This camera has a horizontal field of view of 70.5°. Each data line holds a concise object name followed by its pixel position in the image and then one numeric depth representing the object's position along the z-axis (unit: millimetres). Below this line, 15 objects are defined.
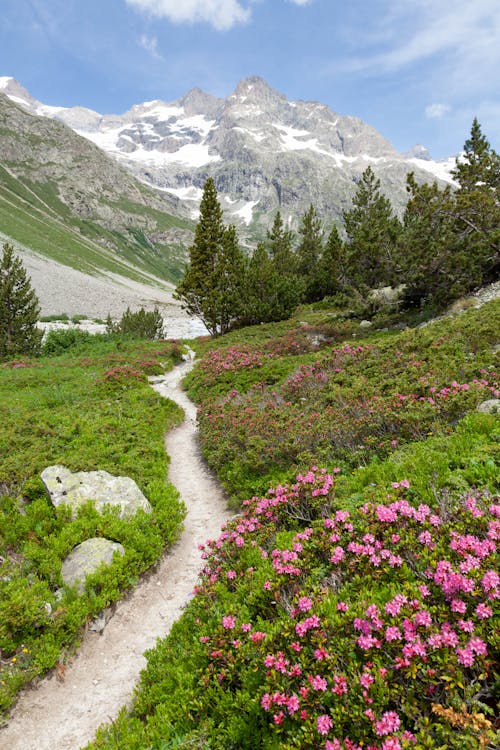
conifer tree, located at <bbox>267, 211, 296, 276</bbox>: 51812
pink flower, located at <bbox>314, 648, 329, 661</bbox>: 3635
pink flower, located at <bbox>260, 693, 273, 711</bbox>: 3523
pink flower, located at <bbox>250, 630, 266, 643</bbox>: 4184
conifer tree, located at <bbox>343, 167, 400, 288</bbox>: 26031
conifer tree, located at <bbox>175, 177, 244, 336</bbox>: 35469
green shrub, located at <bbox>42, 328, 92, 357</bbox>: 33469
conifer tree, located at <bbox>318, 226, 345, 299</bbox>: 38406
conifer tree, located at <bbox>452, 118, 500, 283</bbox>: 19750
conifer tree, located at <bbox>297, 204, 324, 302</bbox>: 58219
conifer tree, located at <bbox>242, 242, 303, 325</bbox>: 35438
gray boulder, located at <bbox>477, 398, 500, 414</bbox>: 7817
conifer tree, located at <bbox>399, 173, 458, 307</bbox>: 20719
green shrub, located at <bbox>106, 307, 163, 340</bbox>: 41156
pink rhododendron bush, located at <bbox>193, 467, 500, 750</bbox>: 3070
